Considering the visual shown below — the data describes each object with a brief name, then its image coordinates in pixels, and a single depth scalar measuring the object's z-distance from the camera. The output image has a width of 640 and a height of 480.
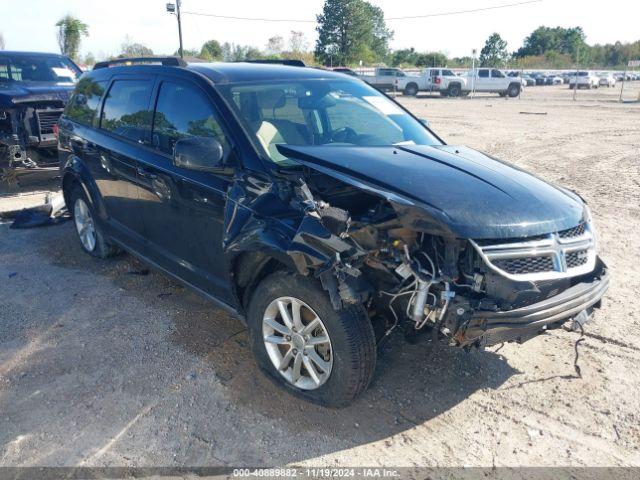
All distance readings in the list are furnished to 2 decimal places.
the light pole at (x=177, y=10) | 34.72
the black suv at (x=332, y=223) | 2.68
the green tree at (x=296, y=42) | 70.56
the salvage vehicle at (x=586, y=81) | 44.69
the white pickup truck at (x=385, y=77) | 37.00
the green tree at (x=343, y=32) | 67.94
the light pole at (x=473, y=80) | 34.84
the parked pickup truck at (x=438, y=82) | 34.56
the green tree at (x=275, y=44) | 71.06
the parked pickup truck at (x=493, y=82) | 34.75
